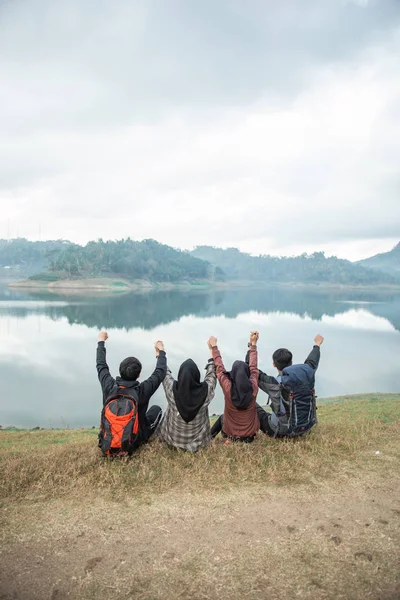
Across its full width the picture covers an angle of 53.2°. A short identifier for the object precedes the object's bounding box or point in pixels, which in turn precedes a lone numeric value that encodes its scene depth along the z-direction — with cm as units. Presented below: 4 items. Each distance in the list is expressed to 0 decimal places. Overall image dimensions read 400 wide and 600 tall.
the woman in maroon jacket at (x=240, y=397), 435
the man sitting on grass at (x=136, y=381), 425
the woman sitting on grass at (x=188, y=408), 414
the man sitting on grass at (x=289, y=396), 461
